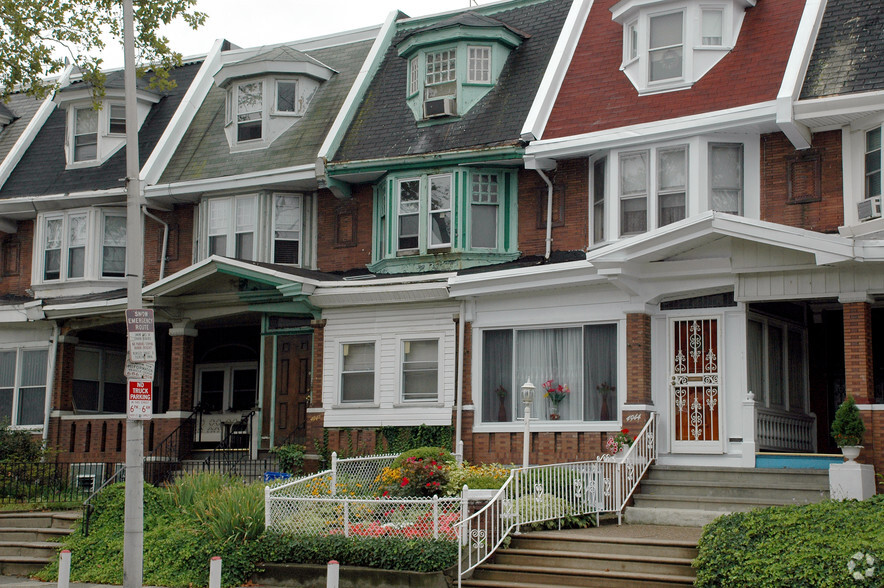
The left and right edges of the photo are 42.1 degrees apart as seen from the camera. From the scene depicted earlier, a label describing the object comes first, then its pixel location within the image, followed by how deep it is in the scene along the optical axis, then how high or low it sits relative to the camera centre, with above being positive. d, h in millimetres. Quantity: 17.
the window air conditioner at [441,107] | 22875 +6108
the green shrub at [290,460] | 21531 -883
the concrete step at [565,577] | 13719 -1977
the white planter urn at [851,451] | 15836 -441
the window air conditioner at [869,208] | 17625 +3241
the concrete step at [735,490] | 16203 -1044
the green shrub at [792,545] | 12328 -1416
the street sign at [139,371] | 14656 +510
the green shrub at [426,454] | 18109 -641
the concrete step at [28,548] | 18552 -2249
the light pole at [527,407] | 17464 +121
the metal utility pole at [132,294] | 14055 +1513
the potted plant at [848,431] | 15867 -164
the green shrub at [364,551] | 14492 -1797
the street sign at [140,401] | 14438 +126
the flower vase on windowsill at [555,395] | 19672 +352
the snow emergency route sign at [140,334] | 14641 +973
